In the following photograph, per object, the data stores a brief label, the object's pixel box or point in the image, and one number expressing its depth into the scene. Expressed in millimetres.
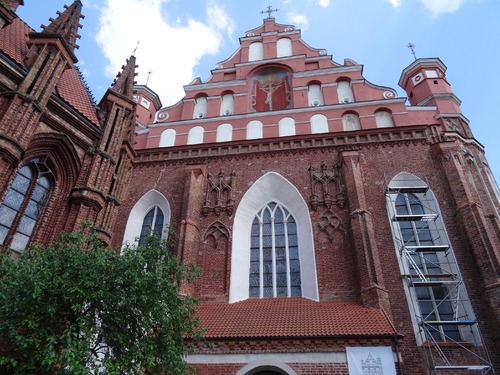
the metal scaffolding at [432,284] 9992
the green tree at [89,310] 5938
